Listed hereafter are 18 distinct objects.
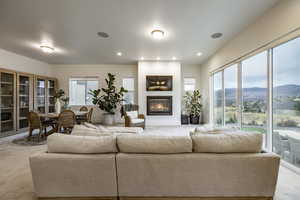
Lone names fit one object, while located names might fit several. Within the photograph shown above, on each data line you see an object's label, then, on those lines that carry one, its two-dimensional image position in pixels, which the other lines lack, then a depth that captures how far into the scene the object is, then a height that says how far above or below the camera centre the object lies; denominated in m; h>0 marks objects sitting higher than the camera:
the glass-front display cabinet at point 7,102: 4.86 -0.08
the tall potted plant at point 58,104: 4.59 -0.13
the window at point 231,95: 4.38 +0.17
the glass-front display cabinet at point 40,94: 6.07 +0.24
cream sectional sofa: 1.55 -0.72
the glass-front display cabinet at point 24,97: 5.34 +0.09
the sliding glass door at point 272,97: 2.55 +0.07
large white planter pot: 6.83 -0.82
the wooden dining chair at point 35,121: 4.17 -0.60
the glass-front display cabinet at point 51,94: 6.68 +0.26
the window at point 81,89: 7.40 +0.54
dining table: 4.22 -0.56
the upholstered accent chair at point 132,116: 4.81 -0.58
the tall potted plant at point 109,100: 6.70 +0.00
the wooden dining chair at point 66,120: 4.13 -0.55
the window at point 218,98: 5.39 +0.08
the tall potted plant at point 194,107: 6.89 -0.31
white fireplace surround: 6.62 +0.58
